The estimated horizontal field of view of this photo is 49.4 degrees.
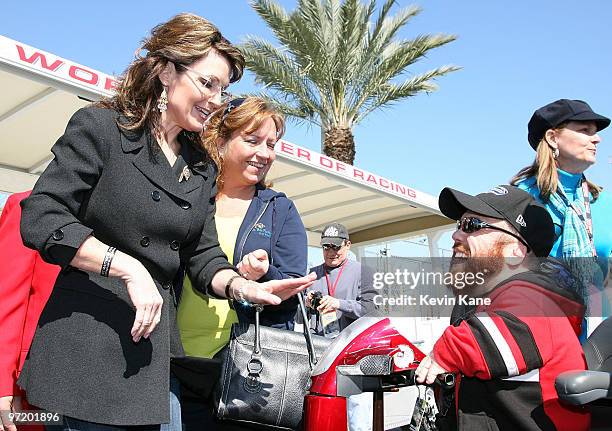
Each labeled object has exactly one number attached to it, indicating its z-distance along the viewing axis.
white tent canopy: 6.82
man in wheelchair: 2.12
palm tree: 16.75
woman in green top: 2.77
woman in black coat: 1.88
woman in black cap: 3.30
